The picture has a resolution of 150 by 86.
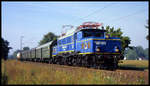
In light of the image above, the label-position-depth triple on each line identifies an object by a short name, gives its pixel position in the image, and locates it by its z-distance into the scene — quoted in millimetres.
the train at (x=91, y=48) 17078
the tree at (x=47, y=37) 107438
